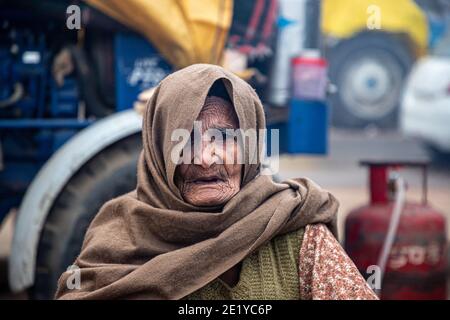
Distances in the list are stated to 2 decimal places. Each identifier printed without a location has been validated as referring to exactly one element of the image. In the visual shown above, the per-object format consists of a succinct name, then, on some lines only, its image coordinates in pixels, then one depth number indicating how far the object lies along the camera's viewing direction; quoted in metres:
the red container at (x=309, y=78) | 4.32
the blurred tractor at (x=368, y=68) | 12.44
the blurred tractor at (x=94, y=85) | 4.03
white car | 9.45
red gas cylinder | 4.53
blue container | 4.34
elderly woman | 2.14
